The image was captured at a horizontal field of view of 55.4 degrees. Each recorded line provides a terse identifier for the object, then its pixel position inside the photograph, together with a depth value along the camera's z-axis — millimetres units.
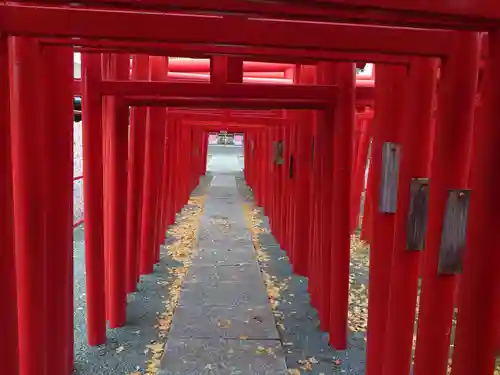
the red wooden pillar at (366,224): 8646
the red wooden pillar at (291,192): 6637
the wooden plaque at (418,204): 2480
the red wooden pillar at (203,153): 20905
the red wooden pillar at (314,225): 5055
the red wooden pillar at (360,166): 9148
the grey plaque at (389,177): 2877
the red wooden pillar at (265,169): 11125
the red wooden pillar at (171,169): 9195
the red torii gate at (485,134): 1815
